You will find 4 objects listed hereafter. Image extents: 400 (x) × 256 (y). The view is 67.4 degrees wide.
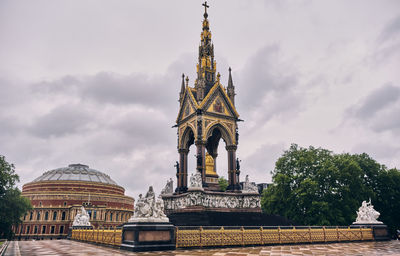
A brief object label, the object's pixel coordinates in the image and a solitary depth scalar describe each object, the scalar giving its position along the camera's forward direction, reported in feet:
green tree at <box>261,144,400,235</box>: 100.53
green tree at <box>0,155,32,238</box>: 105.35
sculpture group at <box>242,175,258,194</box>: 80.07
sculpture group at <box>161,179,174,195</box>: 82.89
